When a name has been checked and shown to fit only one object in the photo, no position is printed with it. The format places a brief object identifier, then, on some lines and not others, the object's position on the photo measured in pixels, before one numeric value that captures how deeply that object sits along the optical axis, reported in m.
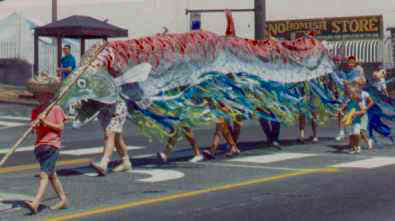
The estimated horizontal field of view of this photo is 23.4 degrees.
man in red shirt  9.73
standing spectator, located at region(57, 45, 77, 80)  23.62
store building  39.59
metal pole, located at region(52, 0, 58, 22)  38.27
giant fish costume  12.69
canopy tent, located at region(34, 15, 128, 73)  27.88
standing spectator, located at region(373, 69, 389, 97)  22.35
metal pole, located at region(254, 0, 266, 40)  23.84
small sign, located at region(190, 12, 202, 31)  15.31
